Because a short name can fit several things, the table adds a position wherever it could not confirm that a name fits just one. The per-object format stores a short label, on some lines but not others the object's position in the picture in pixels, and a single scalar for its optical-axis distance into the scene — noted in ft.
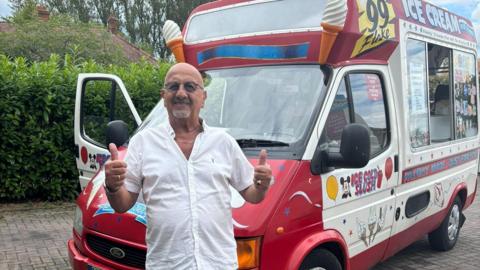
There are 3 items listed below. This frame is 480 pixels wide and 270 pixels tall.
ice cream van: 10.16
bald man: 7.46
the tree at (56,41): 47.75
